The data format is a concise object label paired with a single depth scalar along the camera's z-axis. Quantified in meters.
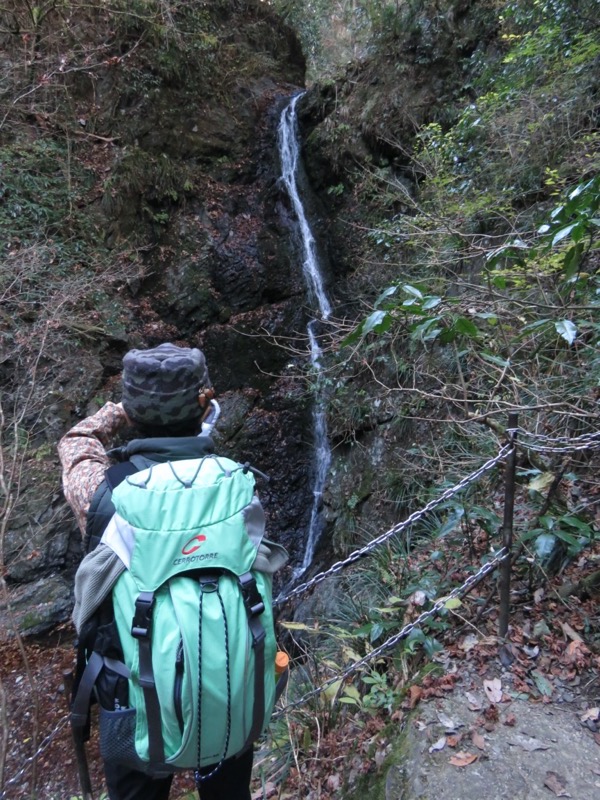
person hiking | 1.37
